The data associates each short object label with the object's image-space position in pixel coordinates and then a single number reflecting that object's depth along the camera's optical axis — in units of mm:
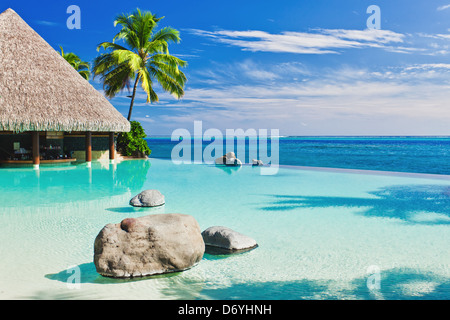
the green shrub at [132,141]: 19703
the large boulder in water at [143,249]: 3910
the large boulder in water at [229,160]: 17844
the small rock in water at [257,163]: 18156
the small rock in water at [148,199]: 7617
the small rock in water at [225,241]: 4910
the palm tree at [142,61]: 19781
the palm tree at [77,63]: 26389
